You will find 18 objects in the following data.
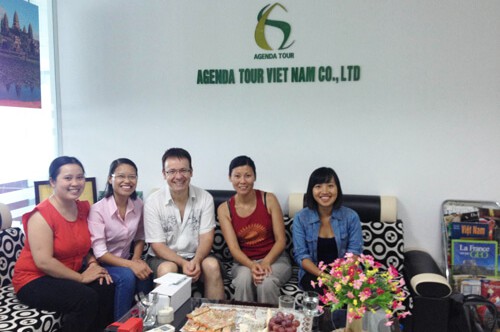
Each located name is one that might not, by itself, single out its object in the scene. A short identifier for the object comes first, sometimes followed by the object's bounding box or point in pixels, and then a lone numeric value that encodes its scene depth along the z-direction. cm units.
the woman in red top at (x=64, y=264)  220
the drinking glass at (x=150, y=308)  188
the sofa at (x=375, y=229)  284
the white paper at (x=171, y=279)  215
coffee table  191
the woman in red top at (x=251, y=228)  263
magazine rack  276
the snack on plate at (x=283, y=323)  168
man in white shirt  256
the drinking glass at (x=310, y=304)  189
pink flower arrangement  156
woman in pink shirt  244
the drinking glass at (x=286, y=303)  192
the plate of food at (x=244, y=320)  171
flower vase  172
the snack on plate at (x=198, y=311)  193
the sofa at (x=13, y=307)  204
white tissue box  197
